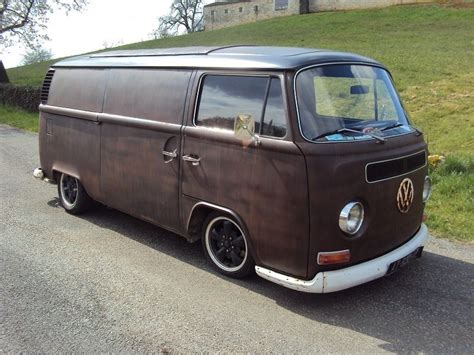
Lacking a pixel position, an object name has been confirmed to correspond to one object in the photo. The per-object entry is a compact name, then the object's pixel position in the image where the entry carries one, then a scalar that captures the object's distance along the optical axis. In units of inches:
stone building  1784.4
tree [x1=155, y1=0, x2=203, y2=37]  3112.7
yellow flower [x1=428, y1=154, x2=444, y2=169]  299.3
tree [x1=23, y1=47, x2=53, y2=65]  3347.2
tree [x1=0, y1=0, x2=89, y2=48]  1134.4
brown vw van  144.9
